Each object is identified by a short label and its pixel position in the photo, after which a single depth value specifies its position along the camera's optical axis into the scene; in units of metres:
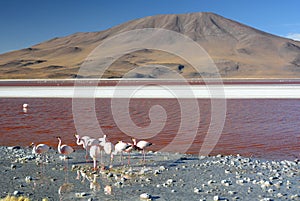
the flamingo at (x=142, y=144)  11.39
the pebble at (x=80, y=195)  8.45
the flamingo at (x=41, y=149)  10.90
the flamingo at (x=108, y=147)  11.14
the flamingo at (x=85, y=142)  11.88
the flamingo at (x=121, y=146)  11.04
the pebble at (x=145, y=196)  8.23
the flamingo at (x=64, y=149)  10.85
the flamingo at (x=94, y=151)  10.57
